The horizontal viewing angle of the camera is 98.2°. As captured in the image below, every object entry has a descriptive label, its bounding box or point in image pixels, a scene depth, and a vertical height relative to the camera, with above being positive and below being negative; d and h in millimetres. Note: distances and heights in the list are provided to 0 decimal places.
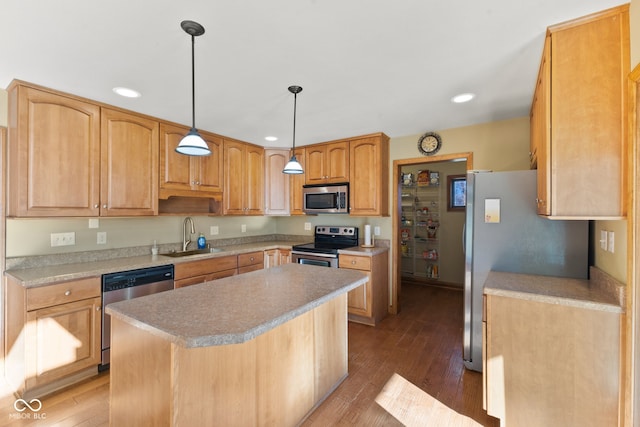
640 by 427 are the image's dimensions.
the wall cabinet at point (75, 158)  2117 +462
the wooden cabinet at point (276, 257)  3887 -631
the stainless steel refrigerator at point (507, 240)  2102 -207
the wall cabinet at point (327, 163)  3736 +702
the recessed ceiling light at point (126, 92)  2215 +976
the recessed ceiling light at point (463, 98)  2336 +1001
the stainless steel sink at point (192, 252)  3244 -498
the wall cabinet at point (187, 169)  2980 +500
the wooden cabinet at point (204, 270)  2854 -648
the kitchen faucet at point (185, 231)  3475 -253
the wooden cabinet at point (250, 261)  3514 -647
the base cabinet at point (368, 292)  3314 -963
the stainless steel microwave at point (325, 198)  3695 +201
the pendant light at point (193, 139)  1471 +462
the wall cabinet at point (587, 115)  1401 +530
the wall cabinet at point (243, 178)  3668 +472
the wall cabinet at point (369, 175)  3496 +484
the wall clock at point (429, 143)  3342 +859
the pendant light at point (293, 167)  2586 +425
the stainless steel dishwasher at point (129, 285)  2338 -675
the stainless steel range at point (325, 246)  3533 -471
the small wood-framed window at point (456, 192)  4961 +387
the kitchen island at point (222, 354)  1159 -701
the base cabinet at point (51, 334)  1982 -943
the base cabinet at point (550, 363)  1458 -852
